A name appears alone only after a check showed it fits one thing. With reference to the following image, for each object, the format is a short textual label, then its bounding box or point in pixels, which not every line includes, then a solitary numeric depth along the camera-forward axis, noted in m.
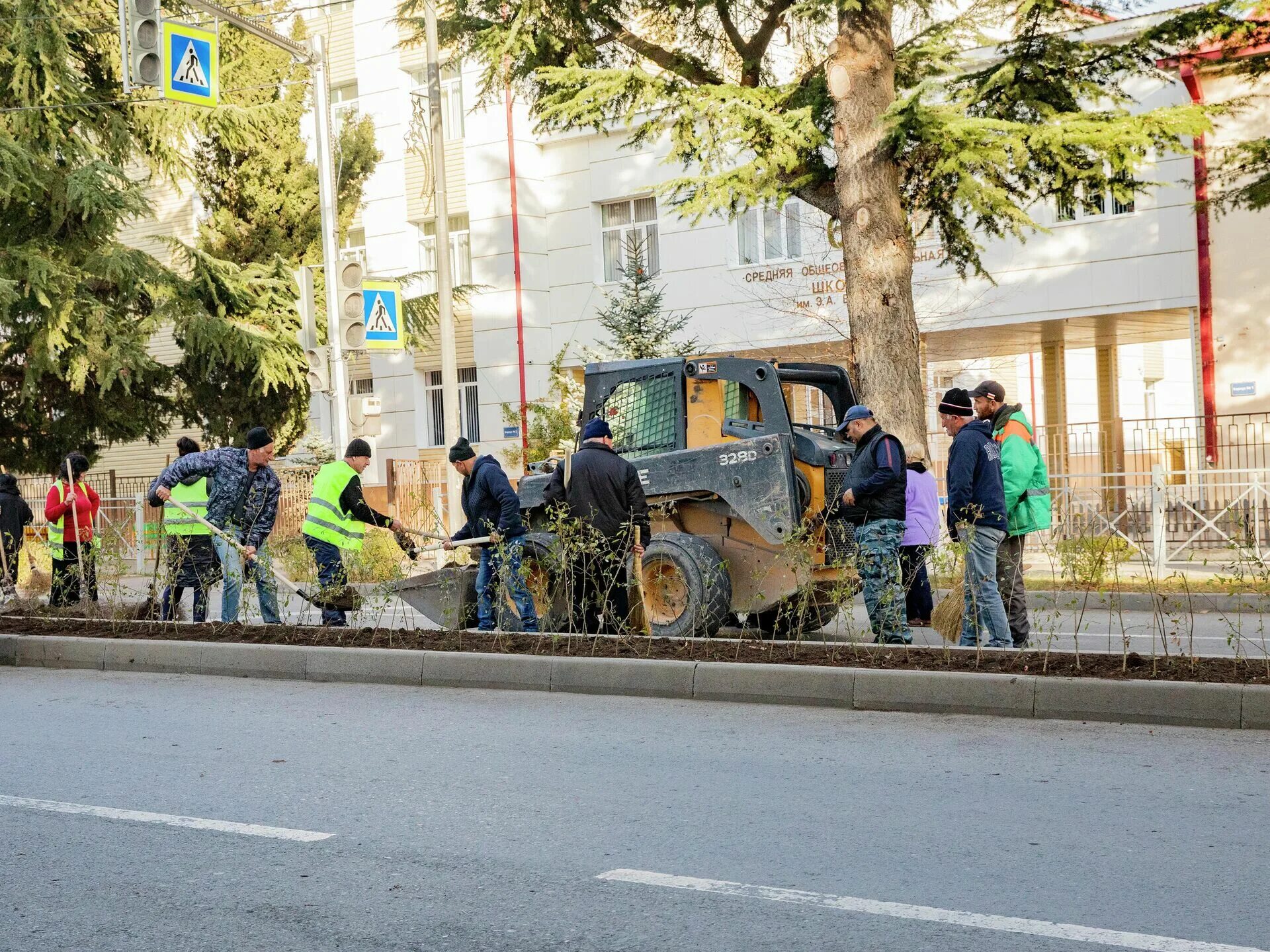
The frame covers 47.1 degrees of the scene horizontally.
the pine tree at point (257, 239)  25.52
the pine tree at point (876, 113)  13.98
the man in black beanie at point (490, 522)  11.05
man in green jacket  9.81
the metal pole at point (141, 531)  23.89
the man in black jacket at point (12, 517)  15.44
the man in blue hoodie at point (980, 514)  9.34
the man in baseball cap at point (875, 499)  9.98
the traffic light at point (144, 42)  12.88
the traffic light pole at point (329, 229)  18.45
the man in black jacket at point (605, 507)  10.53
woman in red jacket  13.70
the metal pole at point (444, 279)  19.83
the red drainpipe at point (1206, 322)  21.58
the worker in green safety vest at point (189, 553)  12.38
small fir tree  23.16
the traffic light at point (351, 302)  17.95
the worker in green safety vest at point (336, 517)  11.83
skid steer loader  10.84
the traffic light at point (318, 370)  18.12
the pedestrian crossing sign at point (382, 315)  18.20
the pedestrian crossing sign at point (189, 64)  14.80
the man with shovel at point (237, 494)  12.22
